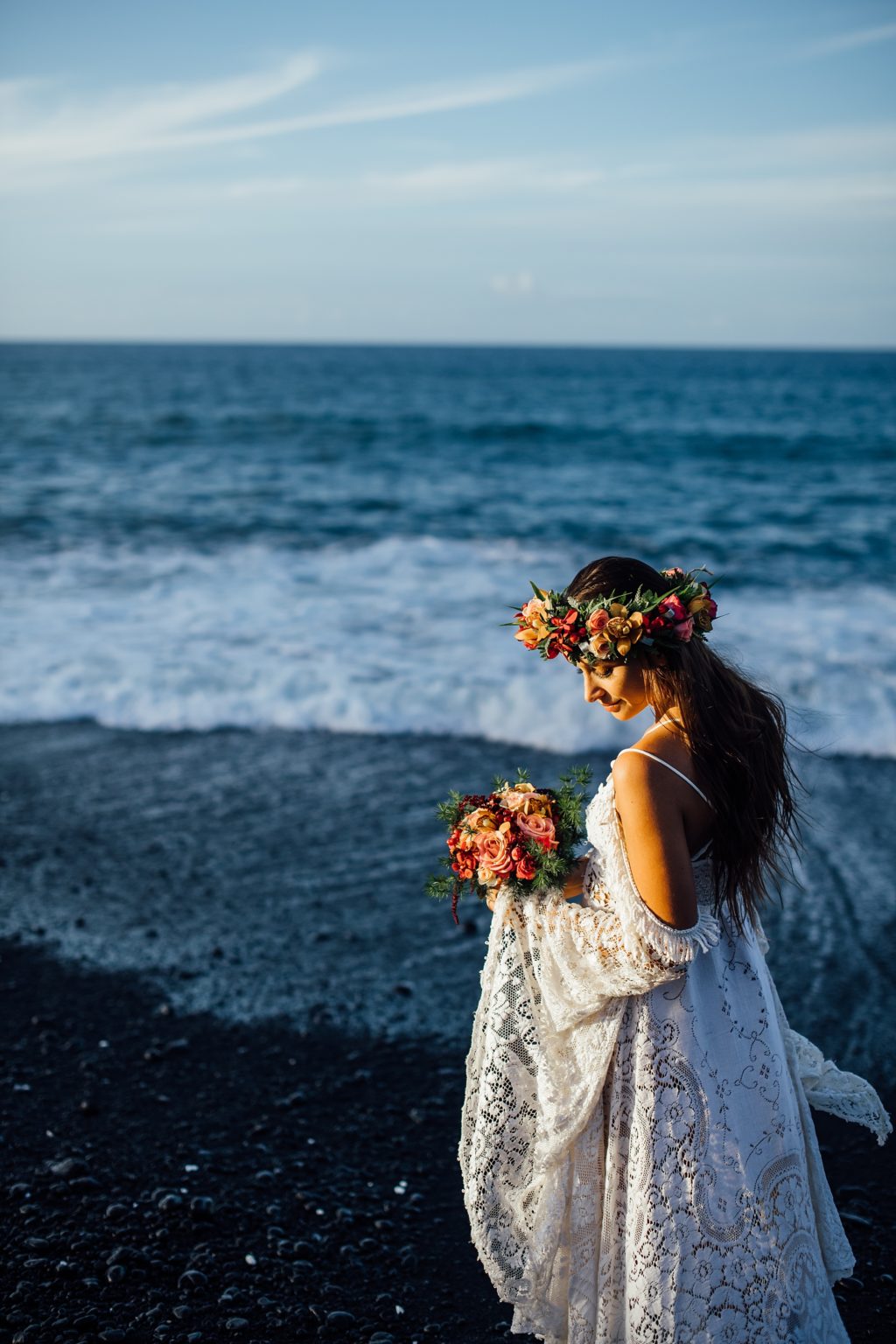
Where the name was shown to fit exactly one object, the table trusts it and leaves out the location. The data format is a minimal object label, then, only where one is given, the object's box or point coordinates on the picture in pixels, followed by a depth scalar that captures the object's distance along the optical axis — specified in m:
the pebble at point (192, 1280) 3.49
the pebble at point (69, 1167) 3.98
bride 2.52
